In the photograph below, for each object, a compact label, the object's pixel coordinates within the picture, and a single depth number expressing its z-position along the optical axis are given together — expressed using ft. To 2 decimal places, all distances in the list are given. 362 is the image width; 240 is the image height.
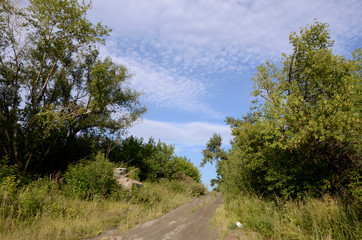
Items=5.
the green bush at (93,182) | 47.29
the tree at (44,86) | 52.06
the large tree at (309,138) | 29.16
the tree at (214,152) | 131.85
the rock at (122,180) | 53.49
